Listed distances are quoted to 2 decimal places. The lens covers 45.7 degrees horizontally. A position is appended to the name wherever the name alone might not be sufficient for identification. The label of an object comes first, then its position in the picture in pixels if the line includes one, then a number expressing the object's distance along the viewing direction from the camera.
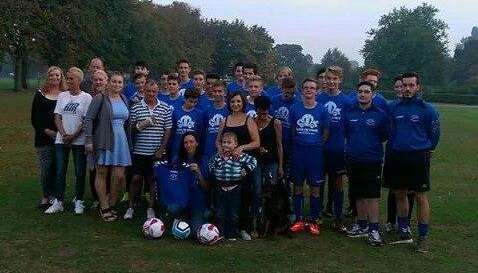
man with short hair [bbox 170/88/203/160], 7.50
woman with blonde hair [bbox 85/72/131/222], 7.50
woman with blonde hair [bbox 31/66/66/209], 8.12
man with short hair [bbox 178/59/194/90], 9.30
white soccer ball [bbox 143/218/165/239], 6.90
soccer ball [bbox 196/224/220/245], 6.71
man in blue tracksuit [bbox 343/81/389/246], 7.07
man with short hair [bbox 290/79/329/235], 7.38
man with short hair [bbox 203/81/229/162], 7.46
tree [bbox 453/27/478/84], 86.38
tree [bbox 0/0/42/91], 24.58
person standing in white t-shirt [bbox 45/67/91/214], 7.83
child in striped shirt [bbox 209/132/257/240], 6.96
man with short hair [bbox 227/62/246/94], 8.63
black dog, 7.18
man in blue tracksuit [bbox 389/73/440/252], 6.82
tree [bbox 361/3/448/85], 80.69
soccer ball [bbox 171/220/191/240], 6.94
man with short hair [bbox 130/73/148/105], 8.27
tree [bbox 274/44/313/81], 146.62
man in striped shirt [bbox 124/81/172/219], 7.63
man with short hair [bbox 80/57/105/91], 8.49
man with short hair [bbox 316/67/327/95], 8.15
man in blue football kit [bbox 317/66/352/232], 7.70
